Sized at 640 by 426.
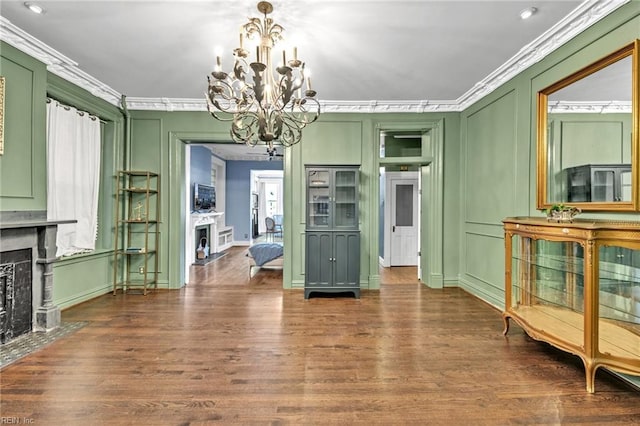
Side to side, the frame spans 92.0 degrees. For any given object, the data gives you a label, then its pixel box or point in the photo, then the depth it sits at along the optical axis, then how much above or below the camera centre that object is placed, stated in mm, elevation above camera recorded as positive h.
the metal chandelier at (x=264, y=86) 2236 +974
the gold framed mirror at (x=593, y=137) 2275 +667
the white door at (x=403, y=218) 6609 -88
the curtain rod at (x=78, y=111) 3664 +1320
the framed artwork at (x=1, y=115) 2822 +891
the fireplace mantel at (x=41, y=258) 3012 -473
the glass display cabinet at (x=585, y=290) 2100 -603
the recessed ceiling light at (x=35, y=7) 2566 +1726
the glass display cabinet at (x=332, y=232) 4402 -264
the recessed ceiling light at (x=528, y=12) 2580 +1716
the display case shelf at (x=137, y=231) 4703 -285
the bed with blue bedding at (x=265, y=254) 5836 -772
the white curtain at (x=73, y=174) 3672 +483
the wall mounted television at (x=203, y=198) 7207 +374
